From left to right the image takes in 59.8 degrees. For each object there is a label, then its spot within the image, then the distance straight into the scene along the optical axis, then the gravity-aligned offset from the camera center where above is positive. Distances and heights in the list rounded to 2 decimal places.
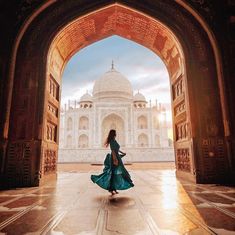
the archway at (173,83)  4.34 +1.78
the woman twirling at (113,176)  3.13 -0.26
